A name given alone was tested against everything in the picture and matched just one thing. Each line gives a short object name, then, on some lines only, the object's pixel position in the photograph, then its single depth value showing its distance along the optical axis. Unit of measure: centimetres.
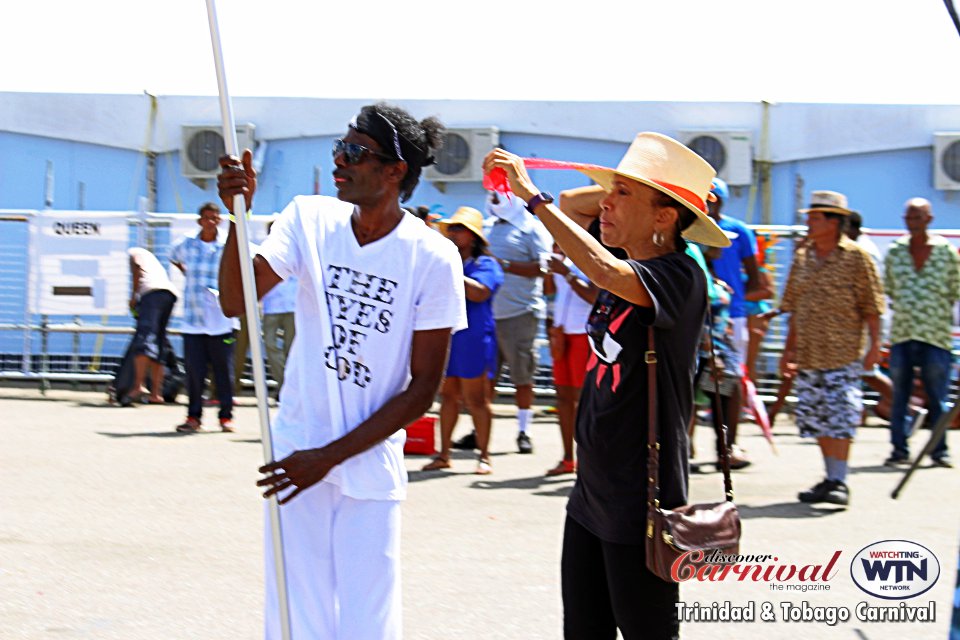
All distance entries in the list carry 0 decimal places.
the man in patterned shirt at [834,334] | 817
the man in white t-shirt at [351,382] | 363
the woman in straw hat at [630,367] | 359
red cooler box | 1033
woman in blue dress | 942
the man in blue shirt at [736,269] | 929
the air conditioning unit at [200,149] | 1709
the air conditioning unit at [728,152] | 1597
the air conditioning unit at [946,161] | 1551
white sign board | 1466
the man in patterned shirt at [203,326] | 1184
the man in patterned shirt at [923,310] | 1020
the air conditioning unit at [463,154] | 1627
